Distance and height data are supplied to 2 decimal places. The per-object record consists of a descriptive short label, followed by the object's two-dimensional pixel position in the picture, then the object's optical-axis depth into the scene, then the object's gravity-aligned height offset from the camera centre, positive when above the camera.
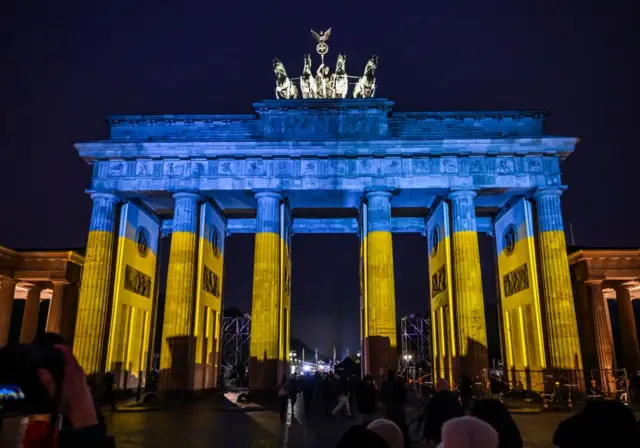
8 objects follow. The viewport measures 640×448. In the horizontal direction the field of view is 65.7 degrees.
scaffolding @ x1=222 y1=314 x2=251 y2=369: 50.45 +0.64
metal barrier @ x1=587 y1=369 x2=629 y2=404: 22.77 -1.81
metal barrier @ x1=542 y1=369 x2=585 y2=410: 22.95 -1.73
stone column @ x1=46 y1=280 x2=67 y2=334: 34.70 +3.20
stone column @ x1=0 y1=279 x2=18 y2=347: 35.03 +3.57
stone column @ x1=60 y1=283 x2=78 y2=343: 35.47 +3.00
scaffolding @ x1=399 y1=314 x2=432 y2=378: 43.84 -0.66
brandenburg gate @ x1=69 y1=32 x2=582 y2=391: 29.52 +9.61
